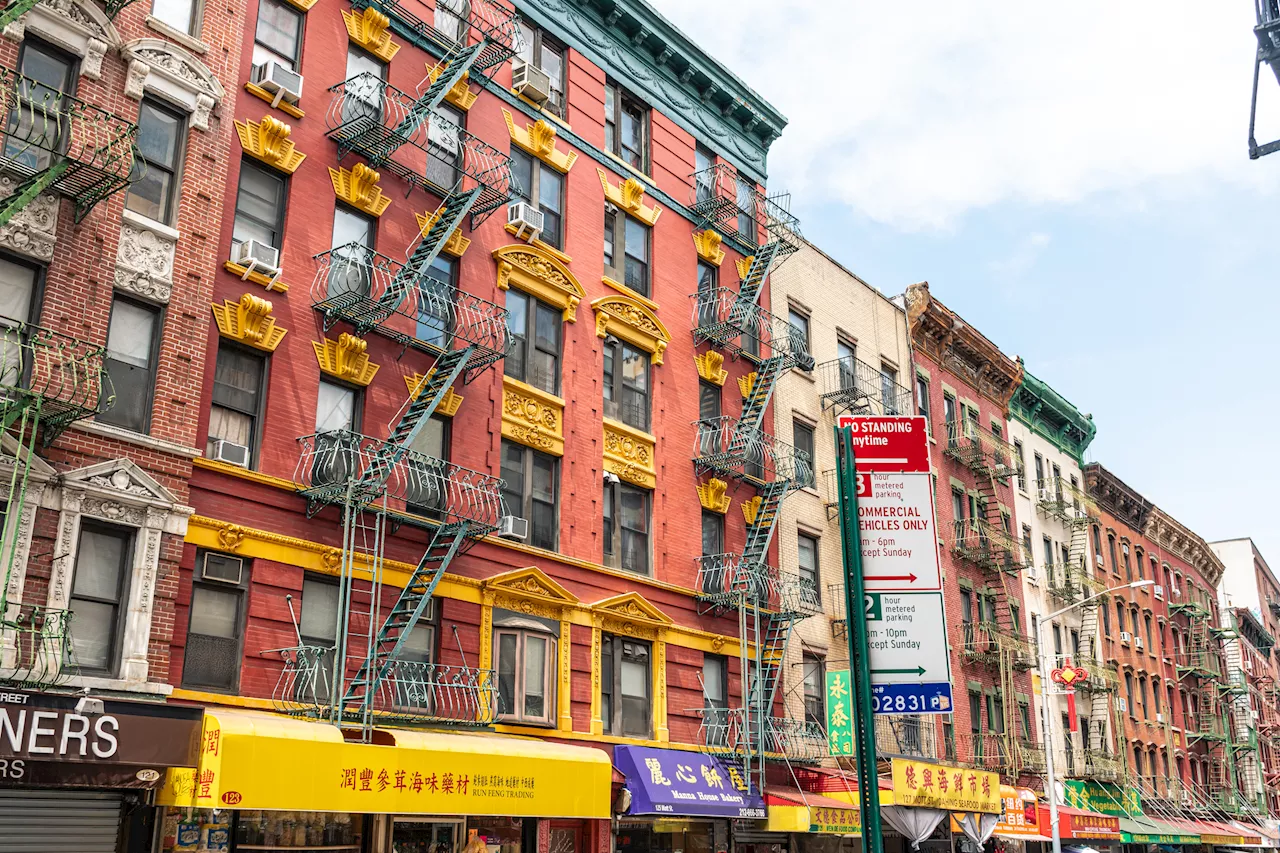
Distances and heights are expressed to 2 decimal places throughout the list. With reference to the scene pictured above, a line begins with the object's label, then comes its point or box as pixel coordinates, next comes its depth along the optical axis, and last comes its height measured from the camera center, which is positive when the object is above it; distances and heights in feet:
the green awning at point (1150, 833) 144.97 -3.25
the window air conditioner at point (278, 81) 66.54 +39.75
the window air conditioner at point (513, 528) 74.41 +17.05
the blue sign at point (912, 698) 25.73 +2.30
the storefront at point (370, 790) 50.29 +0.66
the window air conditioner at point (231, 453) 59.62 +17.30
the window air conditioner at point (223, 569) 58.08 +11.33
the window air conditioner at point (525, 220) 81.66 +39.43
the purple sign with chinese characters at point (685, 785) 75.25 +1.32
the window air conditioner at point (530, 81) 84.94 +50.63
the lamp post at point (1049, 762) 111.65 +4.05
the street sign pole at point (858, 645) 24.52 +3.42
